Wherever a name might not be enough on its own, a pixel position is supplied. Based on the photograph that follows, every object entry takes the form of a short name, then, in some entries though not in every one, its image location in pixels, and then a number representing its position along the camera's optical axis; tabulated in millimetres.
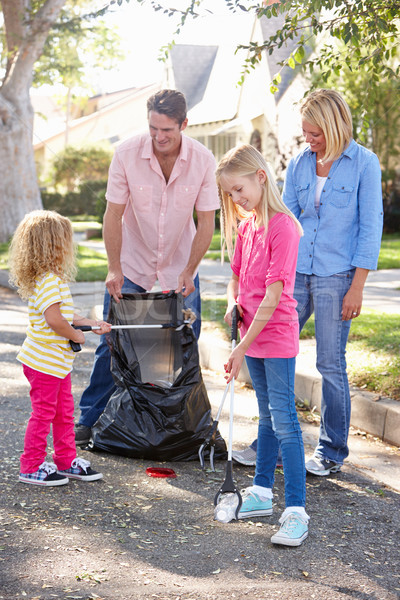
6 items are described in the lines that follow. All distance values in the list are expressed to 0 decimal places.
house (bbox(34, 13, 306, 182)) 21047
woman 3637
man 3955
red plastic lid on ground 3736
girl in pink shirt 3074
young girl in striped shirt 3516
